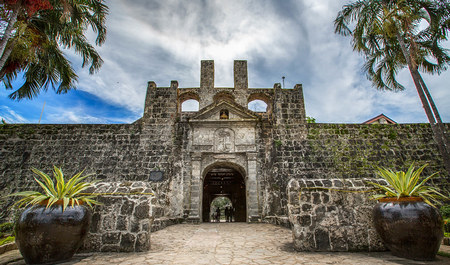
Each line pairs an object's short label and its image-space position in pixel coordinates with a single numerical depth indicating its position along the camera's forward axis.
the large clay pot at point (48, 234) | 3.22
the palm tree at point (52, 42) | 7.38
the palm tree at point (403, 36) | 8.73
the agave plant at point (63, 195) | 3.52
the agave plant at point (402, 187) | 3.67
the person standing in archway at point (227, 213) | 24.82
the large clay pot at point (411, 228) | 3.29
